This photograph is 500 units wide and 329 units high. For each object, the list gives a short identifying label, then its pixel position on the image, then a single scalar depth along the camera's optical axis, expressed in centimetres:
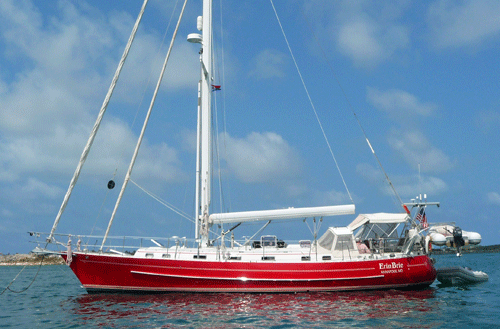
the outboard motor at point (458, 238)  2403
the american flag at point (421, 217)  2721
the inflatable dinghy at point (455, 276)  2578
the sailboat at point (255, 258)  2073
